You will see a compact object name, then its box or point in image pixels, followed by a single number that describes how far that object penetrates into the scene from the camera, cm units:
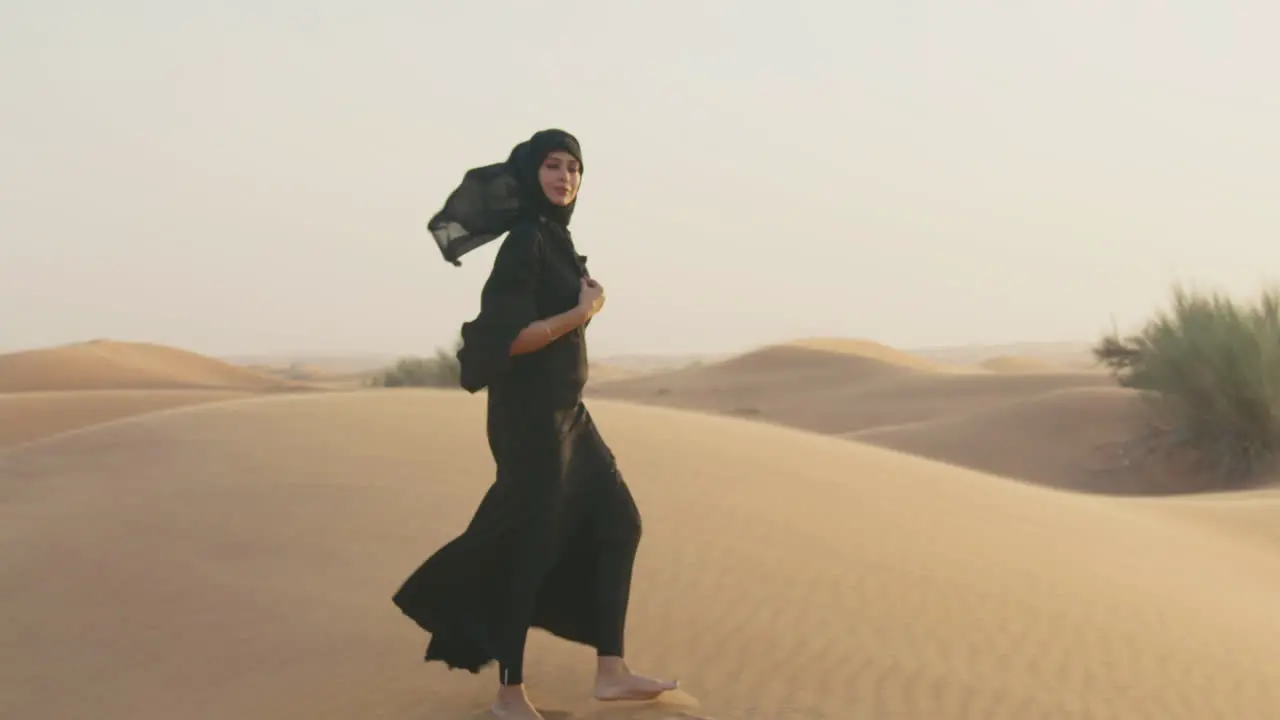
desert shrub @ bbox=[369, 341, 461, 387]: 2823
